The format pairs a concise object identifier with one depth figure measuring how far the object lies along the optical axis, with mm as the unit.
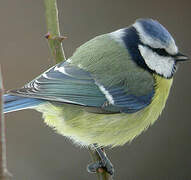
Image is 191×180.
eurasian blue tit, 1750
